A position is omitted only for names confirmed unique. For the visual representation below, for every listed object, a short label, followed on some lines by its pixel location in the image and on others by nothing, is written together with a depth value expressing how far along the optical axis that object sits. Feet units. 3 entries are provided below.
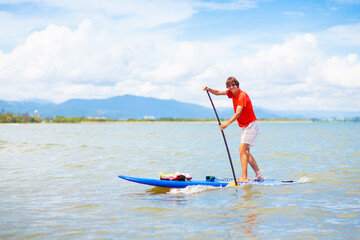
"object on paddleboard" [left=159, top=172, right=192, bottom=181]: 30.89
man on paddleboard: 29.37
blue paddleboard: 30.42
